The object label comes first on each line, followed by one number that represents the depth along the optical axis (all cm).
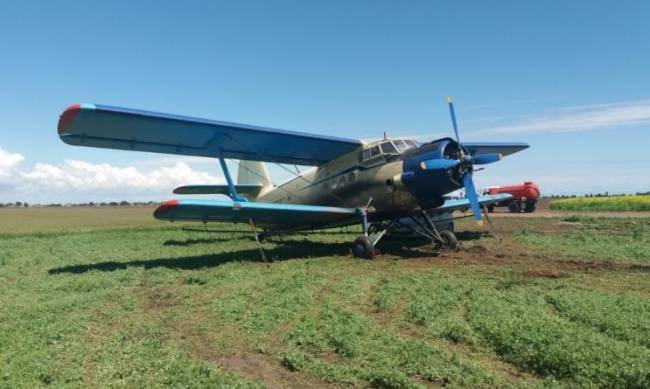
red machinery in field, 3522
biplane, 1112
